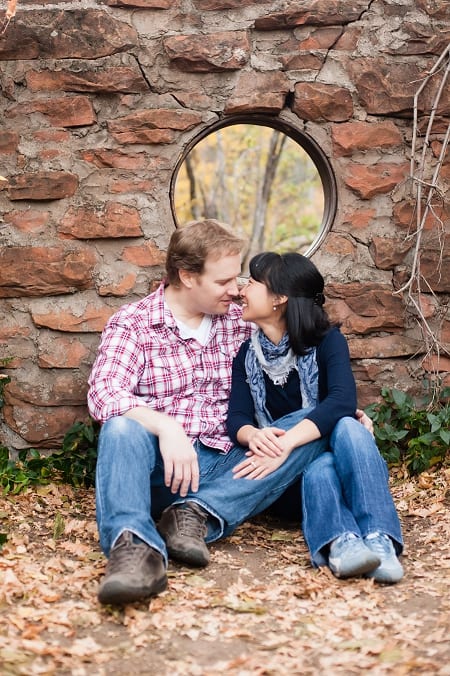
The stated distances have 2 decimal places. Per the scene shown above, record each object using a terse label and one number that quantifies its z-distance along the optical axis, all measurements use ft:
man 8.15
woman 8.55
